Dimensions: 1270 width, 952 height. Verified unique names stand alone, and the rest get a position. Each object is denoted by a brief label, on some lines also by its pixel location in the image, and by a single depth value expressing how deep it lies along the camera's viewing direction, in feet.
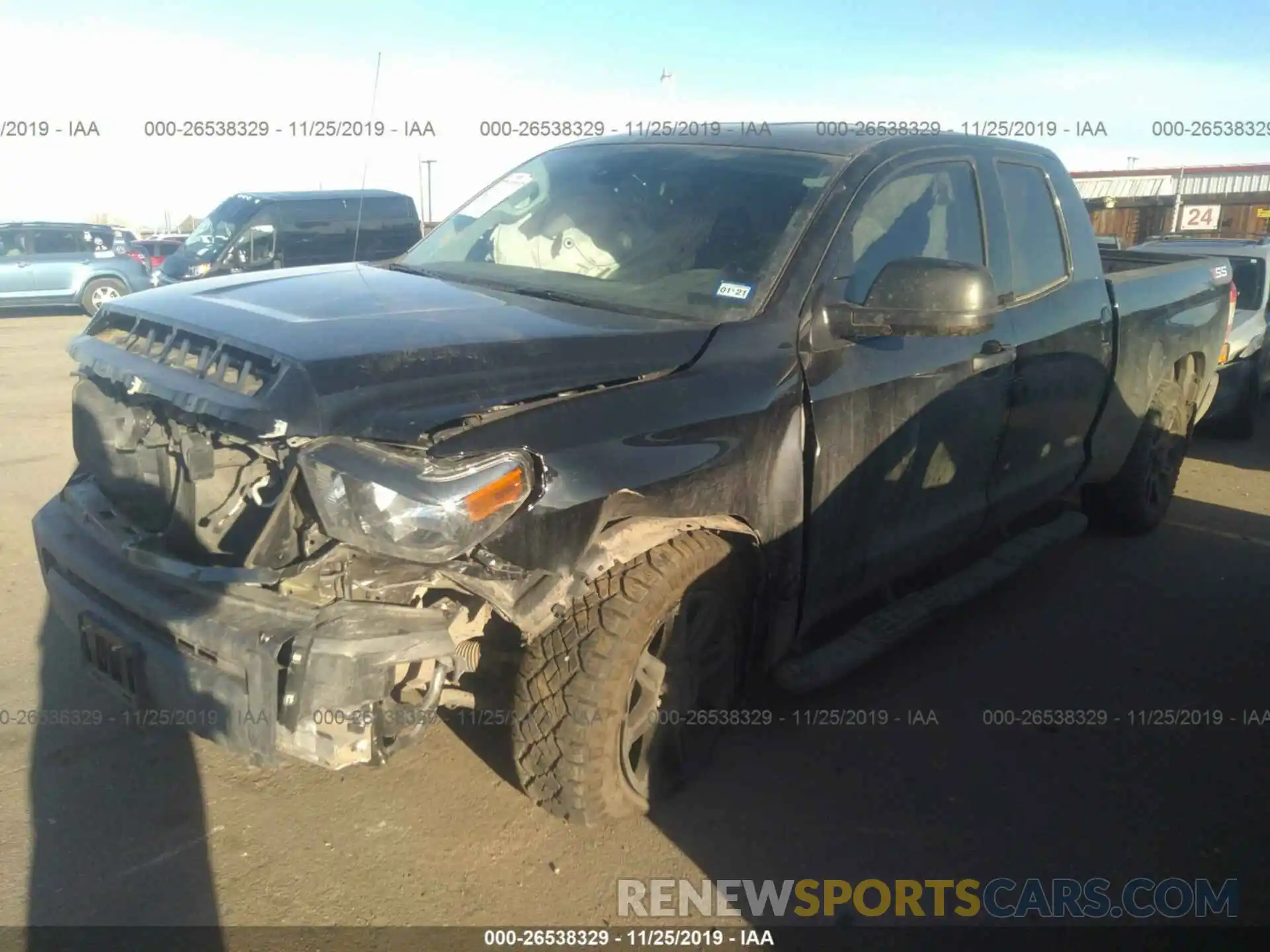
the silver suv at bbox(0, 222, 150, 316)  56.65
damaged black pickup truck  7.46
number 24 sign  68.18
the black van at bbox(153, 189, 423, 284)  38.63
